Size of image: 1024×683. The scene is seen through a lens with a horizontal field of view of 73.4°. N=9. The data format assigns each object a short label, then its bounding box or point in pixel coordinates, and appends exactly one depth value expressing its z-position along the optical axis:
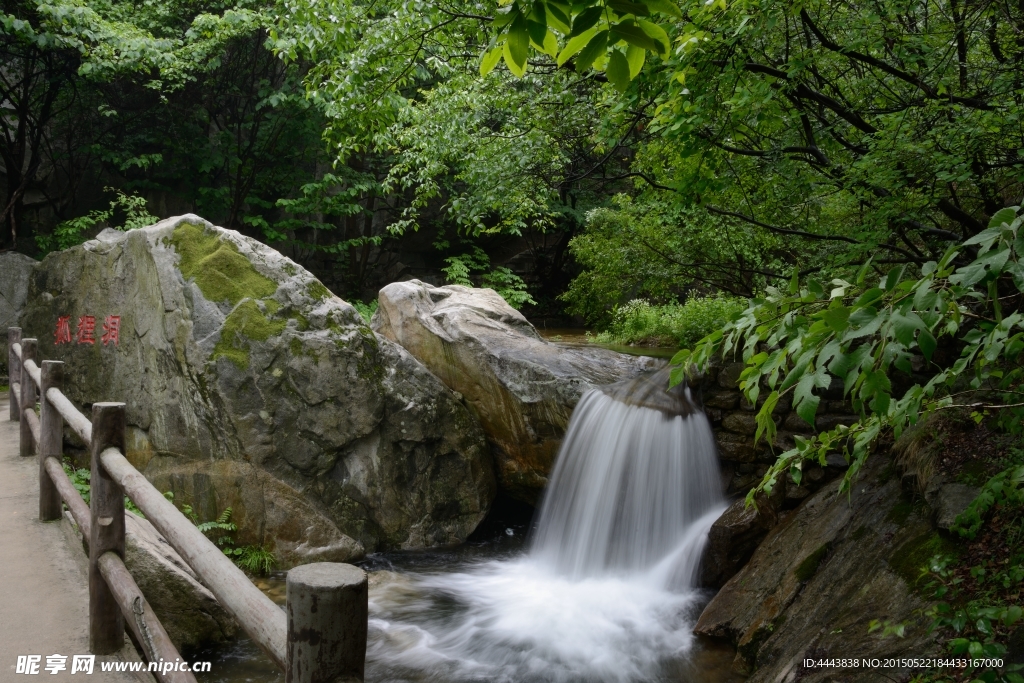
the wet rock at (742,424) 6.60
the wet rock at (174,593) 4.39
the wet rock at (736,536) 5.55
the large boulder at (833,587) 3.52
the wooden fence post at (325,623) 1.54
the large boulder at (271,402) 6.31
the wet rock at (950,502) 3.67
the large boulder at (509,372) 7.47
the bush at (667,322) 9.70
